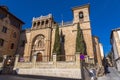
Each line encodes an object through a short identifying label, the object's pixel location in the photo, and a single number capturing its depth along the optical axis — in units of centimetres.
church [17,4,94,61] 1551
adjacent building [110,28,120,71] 1434
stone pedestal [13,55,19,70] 1075
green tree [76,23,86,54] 1372
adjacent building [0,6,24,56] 1560
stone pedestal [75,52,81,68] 903
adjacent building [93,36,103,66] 1516
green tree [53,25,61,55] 1464
